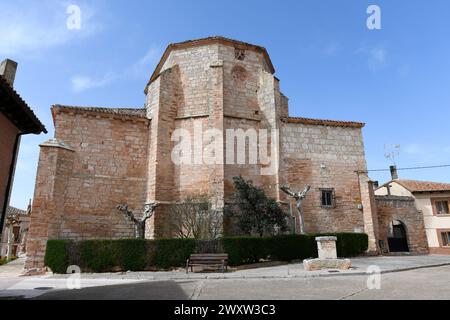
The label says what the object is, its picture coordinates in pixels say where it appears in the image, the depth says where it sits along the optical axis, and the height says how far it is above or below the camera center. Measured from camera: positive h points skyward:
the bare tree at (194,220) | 12.66 +0.56
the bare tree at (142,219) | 12.16 +0.64
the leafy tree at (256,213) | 12.84 +0.82
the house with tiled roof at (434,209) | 19.36 +1.51
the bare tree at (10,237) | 22.00 -0.30
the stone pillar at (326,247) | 9.70 -0.47
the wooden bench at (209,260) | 9.89 -0.89
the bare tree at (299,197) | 13.80 +1.63
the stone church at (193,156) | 13.54 +3.83
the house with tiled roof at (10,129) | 7.50 +2.93
